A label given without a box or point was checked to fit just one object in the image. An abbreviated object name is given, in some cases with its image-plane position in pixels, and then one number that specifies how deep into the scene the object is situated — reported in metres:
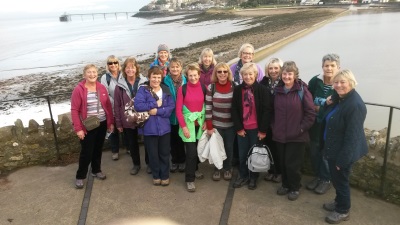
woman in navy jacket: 3.10
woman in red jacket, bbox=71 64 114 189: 4.08
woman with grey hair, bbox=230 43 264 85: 4.44
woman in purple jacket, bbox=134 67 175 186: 4.05
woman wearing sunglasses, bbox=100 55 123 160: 4.74
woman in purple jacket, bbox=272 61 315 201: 3.64
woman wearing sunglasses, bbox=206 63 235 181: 3.97
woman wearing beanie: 4.90
